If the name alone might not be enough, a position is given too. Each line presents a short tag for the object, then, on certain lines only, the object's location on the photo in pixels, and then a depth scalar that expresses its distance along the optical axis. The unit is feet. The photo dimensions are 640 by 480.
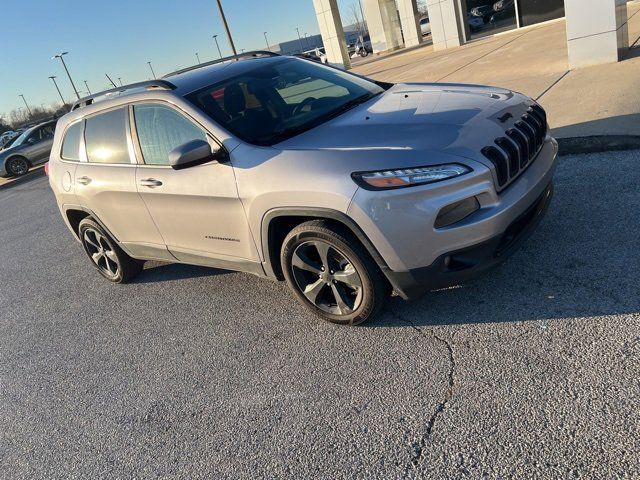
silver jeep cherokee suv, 9.04
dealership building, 25.75
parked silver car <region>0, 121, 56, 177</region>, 57.88
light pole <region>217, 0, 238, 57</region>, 77.77
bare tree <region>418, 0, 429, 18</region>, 158.66
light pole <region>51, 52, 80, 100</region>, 173.47
